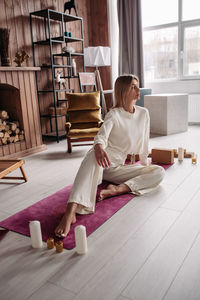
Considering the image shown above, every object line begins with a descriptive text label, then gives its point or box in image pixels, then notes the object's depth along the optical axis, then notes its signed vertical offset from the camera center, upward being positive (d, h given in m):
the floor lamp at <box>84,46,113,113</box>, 4.83 +0.61
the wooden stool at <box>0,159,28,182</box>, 2.21 -0.58
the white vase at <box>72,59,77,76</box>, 4.64 +0.42
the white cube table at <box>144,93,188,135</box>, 4.30 -0.37
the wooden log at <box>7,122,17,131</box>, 3.49 -0.38
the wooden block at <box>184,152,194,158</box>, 3.01 -0.71
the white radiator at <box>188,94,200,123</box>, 4.87 -0.37
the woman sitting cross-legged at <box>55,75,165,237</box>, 2.03 -0.41
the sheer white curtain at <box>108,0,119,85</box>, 5.22 +1.02
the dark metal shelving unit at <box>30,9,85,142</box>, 4.08 +0.83
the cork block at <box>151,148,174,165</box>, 2.82 -0.68
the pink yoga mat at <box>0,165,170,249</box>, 1.65 -0.79
